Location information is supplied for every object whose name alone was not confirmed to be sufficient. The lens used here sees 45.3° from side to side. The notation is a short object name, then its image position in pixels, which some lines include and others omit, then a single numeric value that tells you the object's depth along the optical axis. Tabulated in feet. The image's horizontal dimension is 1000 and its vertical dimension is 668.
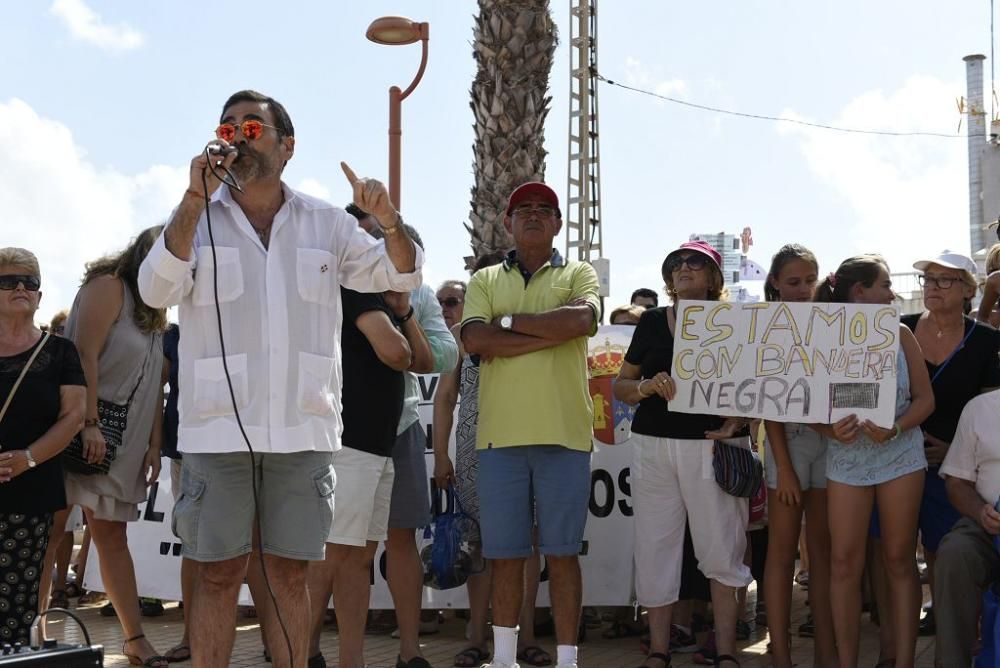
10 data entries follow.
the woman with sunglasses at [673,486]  19.58
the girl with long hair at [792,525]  19.22
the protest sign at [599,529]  23.85
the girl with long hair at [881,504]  17.98
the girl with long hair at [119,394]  20.34
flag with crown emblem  24.76
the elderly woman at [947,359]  19.07
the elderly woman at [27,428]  18.16
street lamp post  37.86
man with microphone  13.61
